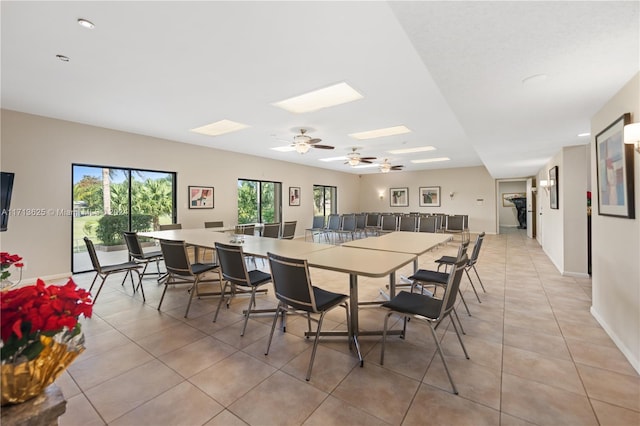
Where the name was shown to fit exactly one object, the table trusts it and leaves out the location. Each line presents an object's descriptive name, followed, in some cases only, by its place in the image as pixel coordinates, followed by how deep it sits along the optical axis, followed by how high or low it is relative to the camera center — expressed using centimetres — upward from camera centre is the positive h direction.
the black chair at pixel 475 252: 341 -46
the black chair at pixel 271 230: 536 -28
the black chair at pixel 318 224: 898 -27
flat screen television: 395 +33
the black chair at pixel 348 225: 853 -29
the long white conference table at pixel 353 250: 228 -38
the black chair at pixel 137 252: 399 -51
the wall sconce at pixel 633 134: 193 +56
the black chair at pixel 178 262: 309 -52
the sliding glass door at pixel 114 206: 503 +22
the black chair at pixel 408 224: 663 -21
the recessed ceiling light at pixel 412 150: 715 +173
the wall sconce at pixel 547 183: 560 +66
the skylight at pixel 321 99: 360 +163
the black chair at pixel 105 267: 345 -65
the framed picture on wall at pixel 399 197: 1238 +82
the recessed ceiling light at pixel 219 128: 520 +174
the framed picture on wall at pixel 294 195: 941 +70
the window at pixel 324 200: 1081 +65
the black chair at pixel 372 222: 927 -22
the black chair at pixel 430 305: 197 -71
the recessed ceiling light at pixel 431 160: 878 +181
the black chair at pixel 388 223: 812 -23
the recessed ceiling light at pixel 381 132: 539 +168
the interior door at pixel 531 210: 991 +17
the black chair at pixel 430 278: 297 -70
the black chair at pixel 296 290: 205 -58
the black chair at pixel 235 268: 266 -52
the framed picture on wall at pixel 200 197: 660 +47
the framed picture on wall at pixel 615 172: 224 +37
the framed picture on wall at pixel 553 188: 525 +52
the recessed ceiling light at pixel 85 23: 219 +155
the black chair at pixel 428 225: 560 -20
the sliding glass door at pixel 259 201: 800 +46
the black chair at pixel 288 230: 573 -29
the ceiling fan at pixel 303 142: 496 +131
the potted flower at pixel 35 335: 77 -34
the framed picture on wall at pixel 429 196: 1166 +81
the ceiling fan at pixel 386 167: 827 +148
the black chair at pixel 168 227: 541 -20
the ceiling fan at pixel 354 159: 710 +145
